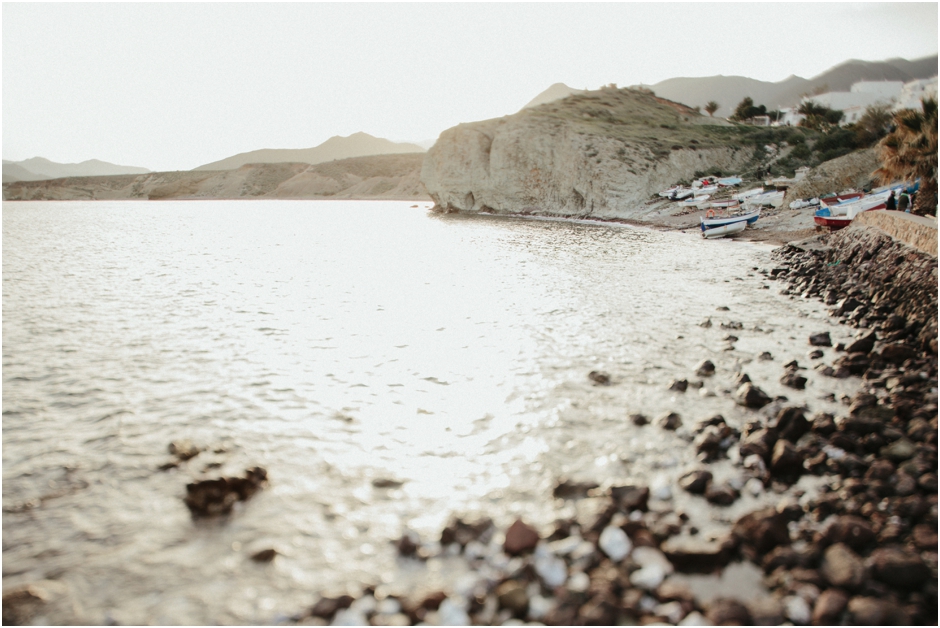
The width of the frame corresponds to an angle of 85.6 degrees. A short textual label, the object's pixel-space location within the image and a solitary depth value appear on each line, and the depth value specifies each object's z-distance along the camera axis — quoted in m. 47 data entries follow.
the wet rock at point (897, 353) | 8.18
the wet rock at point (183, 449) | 6.27
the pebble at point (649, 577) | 3.96
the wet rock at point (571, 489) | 5.27
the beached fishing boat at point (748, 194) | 40.96
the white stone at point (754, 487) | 5.10
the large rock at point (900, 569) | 3.73
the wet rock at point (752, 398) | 7.02
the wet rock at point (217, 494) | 5.16
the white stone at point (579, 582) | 3.96
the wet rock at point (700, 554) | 4.13
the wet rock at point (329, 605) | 3.83
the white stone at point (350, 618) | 3.76
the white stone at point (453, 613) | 3.74
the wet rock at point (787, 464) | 5.33
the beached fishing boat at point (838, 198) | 28.76
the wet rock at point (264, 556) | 4.48
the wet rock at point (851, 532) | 4.15
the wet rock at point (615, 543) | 4.27
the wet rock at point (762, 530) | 4.26
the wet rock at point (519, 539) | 4.37
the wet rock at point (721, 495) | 4.96
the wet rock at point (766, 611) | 3.56
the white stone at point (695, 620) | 3.57
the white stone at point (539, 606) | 3.74
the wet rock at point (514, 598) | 3.76
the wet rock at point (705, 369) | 8.37
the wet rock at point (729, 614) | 3.55
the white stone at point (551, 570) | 4.03
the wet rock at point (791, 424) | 5.98
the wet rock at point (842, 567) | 3.77
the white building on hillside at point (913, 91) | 71.59
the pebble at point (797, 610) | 3.58
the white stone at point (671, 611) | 3.65
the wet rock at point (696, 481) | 5.16
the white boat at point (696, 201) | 43.16
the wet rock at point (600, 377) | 8.32
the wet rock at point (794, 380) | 7.61
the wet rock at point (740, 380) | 7.78
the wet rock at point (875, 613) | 3.47
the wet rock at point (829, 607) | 3.53
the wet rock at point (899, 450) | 5.29
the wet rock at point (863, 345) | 8.62
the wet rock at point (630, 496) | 4.88
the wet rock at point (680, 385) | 7.77
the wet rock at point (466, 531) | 4.57
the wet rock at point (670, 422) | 6.56
